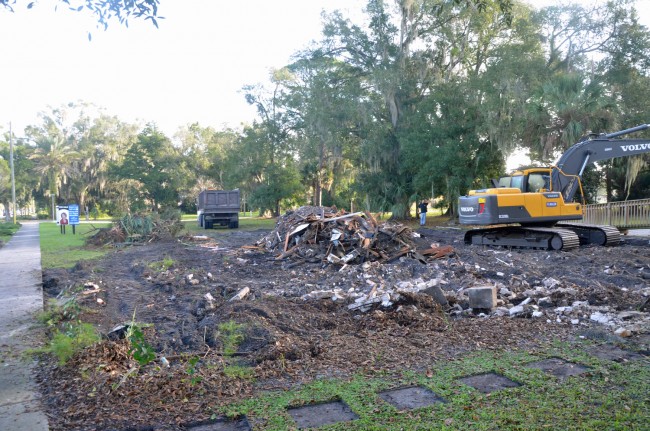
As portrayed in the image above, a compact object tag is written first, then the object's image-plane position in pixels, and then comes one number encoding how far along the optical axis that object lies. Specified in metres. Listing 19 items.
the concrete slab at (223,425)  4.35
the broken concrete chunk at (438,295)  8.41
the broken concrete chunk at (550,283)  9.59
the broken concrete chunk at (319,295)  9.10
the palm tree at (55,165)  66.51
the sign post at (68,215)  29.14
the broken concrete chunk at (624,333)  6.57
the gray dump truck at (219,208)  33.91
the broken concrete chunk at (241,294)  9.12
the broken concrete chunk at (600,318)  7.35
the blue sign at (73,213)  29.25
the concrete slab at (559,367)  5.35
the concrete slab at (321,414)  4.38
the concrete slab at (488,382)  5.02
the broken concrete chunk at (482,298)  8.18
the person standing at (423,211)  31.83
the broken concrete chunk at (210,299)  8.60
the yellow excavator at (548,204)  16.17
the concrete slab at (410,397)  4.67
